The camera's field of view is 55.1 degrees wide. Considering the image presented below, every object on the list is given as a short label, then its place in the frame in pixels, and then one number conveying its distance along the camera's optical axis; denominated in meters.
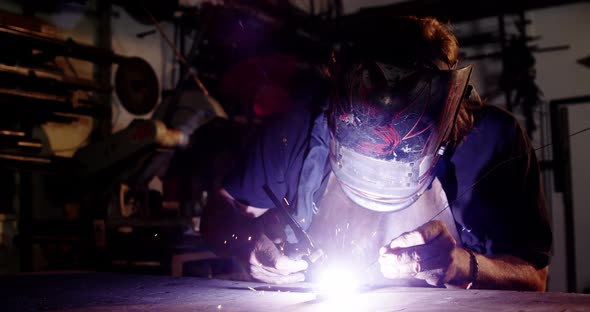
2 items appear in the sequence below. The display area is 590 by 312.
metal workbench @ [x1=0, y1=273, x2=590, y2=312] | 1.19
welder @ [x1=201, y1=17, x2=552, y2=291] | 1.69
